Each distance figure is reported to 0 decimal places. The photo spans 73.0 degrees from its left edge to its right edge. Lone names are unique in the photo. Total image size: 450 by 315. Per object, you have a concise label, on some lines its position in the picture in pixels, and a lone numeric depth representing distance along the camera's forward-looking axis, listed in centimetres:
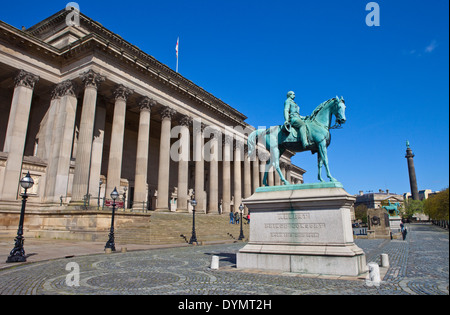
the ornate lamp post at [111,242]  1728
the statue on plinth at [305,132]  1034
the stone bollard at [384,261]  1041
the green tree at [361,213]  12162
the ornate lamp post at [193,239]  2262
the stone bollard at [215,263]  1012
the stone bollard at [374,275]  737
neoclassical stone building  2611
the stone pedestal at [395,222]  4122
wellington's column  10762
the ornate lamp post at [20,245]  1241
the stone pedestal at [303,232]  866
